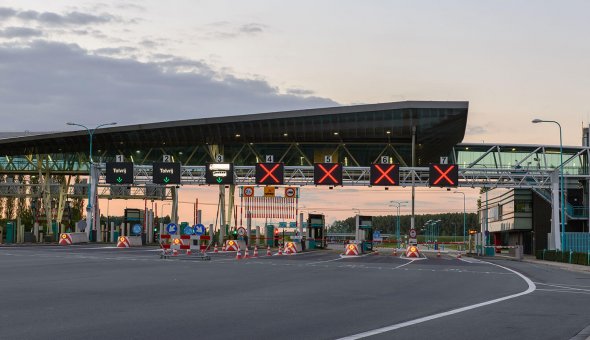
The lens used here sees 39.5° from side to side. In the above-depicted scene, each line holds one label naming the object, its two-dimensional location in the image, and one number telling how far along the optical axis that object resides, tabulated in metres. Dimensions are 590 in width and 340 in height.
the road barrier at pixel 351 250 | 60.69
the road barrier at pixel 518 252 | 66.16
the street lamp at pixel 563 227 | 61.25
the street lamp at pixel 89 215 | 68.82
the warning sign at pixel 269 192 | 79.81
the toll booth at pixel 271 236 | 87.28
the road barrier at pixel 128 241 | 63.72
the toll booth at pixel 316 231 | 84.62
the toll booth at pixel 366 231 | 83.22
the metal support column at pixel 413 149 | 70.00
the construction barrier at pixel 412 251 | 59.69
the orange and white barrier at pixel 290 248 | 60.50
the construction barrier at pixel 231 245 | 62.94
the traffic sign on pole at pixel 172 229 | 47.28
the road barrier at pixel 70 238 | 64.94
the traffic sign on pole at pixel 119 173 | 66.94
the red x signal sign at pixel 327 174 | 65.75
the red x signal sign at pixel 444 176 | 63.19
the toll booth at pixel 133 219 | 80.44
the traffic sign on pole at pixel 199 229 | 48.76
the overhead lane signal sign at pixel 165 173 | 66.25
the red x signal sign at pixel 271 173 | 65.81
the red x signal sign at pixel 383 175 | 64.88
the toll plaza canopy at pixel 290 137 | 73.81
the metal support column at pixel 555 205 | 62.78
